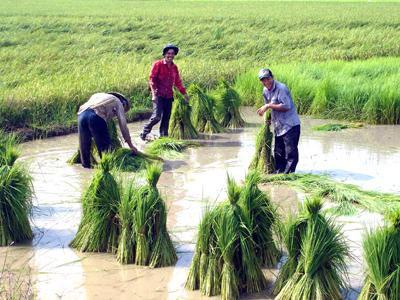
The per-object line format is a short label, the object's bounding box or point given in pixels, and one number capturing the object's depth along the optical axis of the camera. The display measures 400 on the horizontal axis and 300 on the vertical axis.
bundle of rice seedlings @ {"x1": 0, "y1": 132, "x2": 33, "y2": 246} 6.64
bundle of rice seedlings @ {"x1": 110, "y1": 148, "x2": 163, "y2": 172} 9.06
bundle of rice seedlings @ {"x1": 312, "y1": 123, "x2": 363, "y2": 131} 11.77
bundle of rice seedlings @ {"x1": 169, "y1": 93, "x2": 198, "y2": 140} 11.46
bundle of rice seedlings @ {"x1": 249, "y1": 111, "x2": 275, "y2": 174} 9.11
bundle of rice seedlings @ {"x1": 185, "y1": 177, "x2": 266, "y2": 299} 5.49
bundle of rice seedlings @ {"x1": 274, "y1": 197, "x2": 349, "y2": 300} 5.18
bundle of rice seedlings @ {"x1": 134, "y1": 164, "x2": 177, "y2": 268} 6.11
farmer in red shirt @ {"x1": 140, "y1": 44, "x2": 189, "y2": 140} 11.15
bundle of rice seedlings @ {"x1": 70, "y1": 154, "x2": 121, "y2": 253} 6.43
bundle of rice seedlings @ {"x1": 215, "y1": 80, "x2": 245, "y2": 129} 12.35
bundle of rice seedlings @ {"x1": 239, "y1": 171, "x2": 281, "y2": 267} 5.82
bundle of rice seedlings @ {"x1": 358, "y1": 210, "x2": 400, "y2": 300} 4.89
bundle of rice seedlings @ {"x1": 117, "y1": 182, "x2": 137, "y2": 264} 6.22
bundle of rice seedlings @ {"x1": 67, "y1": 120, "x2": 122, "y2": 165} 9.76
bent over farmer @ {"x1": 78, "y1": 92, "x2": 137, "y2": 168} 9.30
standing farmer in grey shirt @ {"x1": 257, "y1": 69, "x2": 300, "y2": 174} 8.66
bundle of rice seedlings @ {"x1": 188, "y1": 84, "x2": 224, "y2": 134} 12.03
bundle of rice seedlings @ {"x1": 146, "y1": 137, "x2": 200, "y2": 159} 10.34
